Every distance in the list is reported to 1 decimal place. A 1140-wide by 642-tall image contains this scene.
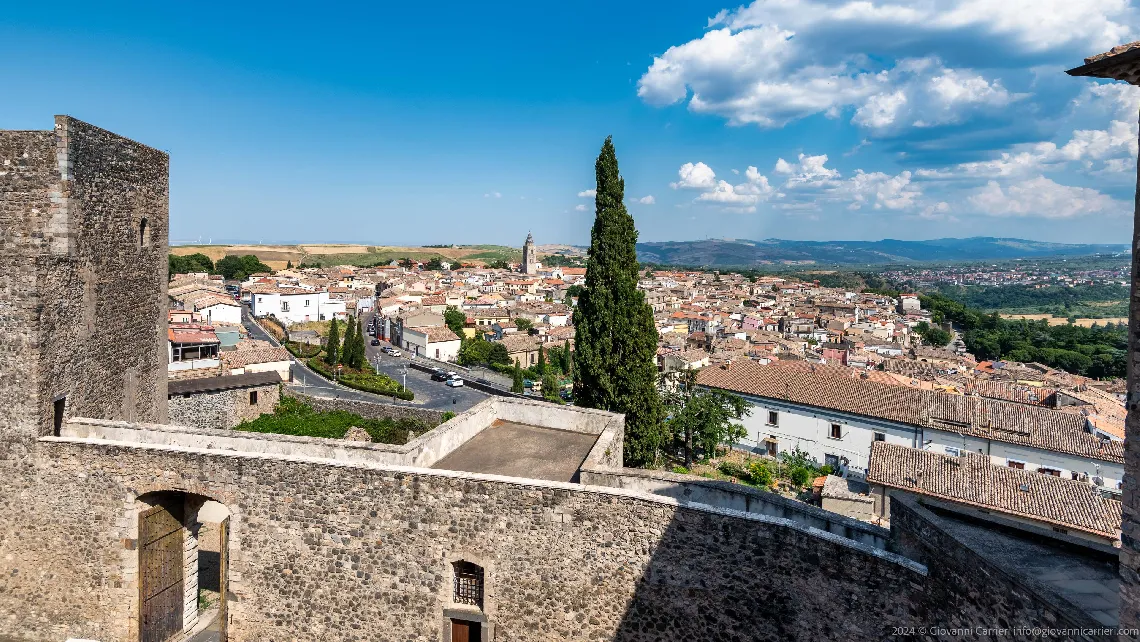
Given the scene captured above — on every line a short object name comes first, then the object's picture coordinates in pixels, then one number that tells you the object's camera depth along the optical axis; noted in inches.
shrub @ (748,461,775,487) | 1074.7
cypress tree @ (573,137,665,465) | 862.5
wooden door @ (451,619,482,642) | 397.0
